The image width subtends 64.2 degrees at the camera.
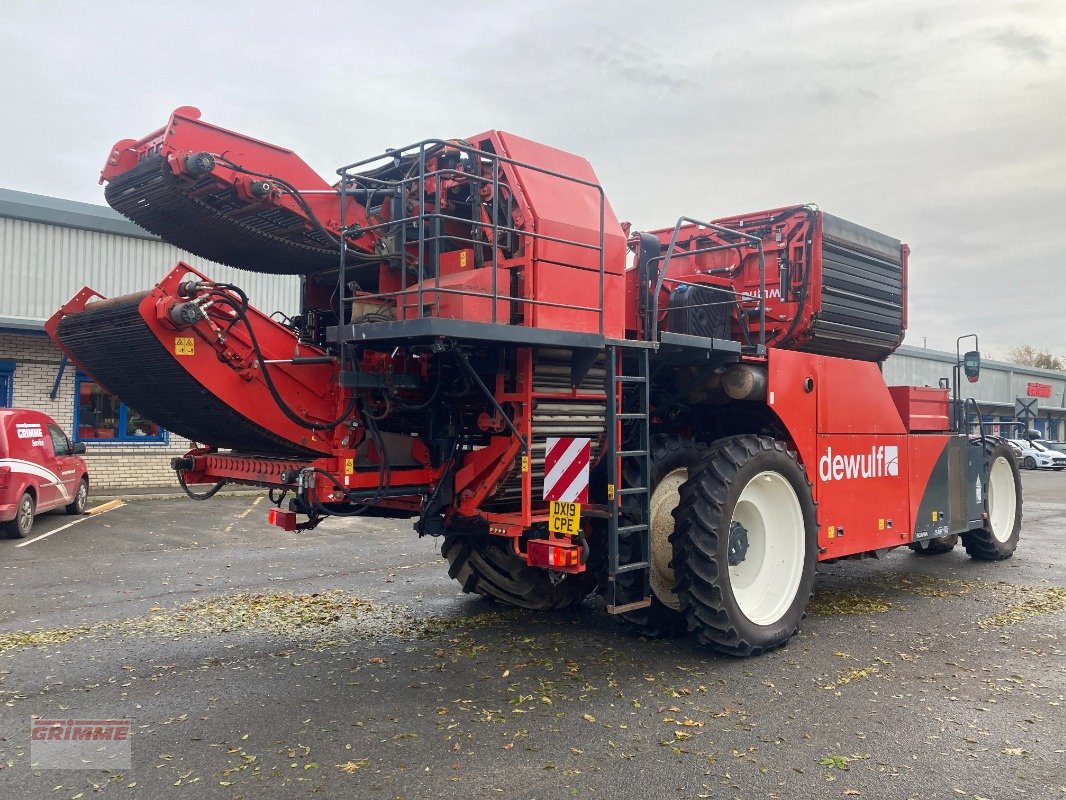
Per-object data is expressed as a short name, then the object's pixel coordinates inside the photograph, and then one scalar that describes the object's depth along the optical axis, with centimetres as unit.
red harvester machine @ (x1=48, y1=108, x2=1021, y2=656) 507
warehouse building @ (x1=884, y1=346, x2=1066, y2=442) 3941
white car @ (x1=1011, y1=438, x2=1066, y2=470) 3450
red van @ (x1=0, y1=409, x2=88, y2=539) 1102
